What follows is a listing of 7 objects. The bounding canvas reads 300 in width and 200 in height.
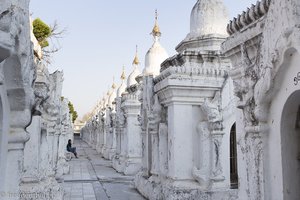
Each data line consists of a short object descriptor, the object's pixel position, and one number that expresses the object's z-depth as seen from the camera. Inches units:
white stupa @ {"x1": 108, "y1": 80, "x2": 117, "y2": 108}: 1165.1
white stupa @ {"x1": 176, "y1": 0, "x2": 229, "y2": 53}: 338.3
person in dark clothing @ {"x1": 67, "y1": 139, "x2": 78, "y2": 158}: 925.3
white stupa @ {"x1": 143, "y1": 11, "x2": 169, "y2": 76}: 508.6
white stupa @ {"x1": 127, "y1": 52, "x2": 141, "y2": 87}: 730.9
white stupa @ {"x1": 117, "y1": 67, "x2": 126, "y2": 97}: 920.3
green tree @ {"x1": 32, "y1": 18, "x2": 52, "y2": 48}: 657.6
